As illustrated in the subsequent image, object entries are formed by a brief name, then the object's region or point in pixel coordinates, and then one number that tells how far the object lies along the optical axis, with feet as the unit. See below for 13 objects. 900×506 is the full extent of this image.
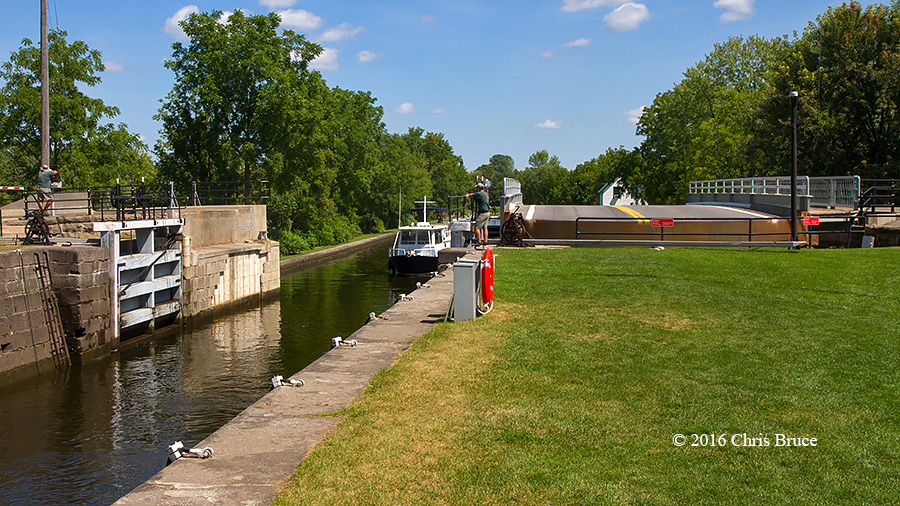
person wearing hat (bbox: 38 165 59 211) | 73.87
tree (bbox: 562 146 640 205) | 253.44
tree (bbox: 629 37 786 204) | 195.00
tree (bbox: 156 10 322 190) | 147.13
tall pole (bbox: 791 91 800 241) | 69.33
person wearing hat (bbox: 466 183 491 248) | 58.18
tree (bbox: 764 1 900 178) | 128.06
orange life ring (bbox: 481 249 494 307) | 44.27
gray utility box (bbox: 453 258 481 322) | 41.88
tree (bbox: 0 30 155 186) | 115.34
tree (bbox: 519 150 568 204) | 425.69
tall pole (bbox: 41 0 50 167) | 77.97
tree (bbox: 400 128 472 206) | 431.84
